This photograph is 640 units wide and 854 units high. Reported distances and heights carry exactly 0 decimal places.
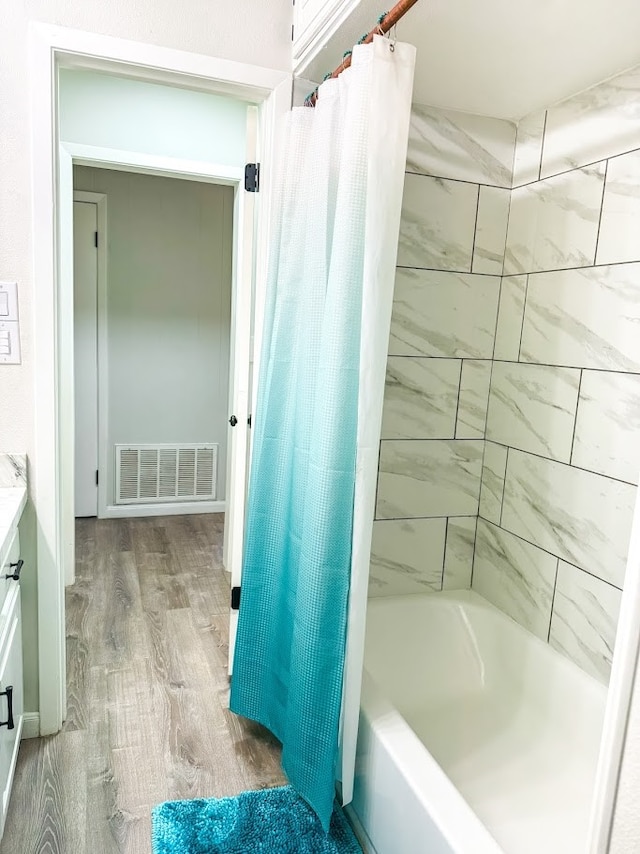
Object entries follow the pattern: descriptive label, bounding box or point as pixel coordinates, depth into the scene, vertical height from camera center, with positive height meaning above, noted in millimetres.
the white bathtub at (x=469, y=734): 1382 -1185
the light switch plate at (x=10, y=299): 1755 -9
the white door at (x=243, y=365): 2107 -202
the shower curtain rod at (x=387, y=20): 1297 +660
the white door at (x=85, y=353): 3789 -340
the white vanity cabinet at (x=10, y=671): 1495 -984
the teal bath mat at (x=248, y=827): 1581 -1383
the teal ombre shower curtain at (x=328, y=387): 1449 -190
